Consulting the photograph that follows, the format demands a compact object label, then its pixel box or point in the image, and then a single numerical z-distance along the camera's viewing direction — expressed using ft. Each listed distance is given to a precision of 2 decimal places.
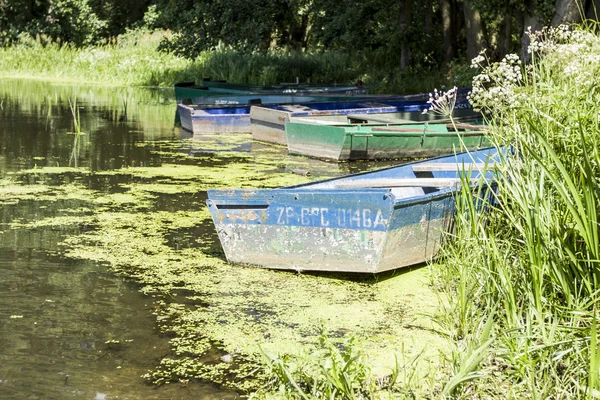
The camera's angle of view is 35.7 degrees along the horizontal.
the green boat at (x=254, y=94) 56.39
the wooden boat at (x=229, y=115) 47.62
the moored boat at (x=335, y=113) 42.96
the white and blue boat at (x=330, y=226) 18.75
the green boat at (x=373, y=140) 37.22
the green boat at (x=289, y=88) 62.52
